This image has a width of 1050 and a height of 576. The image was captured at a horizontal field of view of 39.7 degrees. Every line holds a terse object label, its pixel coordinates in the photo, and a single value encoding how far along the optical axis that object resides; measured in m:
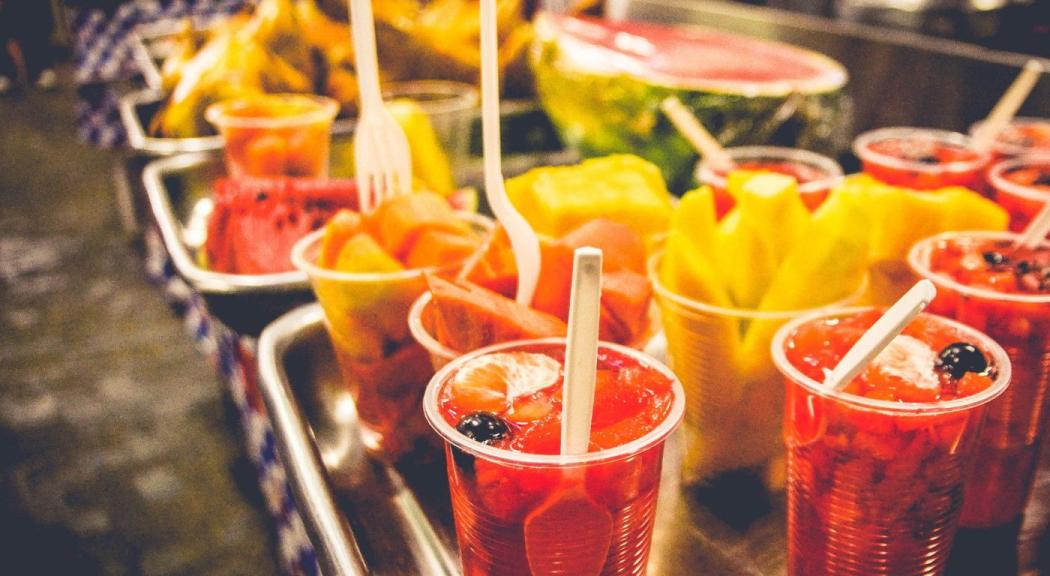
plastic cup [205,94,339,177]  0.89
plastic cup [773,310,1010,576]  0.52
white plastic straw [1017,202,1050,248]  0.60
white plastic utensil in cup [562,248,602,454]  0.47
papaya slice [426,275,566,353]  0.57
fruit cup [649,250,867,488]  0.60
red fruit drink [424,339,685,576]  0.50
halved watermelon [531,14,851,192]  0.93
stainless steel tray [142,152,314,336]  0.75
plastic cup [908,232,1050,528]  0.56
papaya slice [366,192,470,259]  0.64
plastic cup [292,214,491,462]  0.63
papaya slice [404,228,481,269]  0.63
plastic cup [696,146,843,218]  0.70
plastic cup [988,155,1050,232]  0.68
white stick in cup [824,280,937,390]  0.49
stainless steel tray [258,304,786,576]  0.58
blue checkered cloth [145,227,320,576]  0.84
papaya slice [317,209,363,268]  0.65
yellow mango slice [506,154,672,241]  0.65
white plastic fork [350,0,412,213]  0.66
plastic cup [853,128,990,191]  0.72
